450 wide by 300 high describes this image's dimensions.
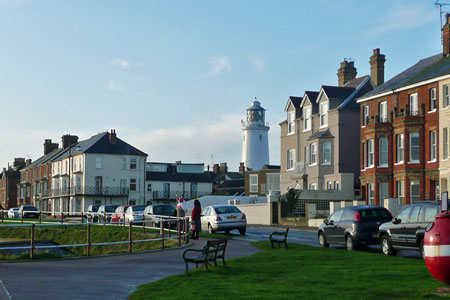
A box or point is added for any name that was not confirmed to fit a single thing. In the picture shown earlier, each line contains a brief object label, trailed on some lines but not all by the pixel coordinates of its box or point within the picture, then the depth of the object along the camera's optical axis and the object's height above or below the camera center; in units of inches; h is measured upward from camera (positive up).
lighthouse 4404.5 +342.8
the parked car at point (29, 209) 3068.4 -70.4
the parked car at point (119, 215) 1971.0 -58.4
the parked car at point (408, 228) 839.7 -39.3
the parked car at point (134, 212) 1883.6 -48.2
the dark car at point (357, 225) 987.3 -41.0
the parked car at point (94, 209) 2451.0 -55.8
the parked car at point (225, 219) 1414.9 -48.3
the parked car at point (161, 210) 1697.8 -37.9
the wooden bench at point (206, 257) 683.1 -60.4
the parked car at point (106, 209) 2370.1 -49.6
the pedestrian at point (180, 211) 1413.6 -32.9
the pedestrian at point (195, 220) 1272.1 -45.3
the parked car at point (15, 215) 3221.2 -95.8
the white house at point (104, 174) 3622.0 +98.0
